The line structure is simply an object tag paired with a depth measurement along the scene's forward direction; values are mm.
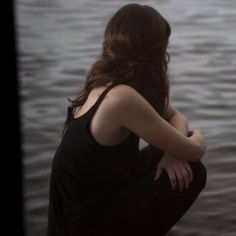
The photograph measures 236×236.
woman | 3315
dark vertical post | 2491
